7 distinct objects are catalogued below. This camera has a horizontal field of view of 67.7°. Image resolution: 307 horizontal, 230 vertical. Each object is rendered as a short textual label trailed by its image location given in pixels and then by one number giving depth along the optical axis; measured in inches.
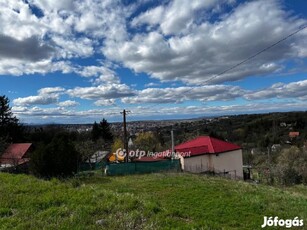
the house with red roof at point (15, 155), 1025.4
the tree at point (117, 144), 1733.6
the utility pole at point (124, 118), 894.7
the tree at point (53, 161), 608.0
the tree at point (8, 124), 1442.9
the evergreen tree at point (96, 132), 1941.0
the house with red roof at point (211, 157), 962.6
